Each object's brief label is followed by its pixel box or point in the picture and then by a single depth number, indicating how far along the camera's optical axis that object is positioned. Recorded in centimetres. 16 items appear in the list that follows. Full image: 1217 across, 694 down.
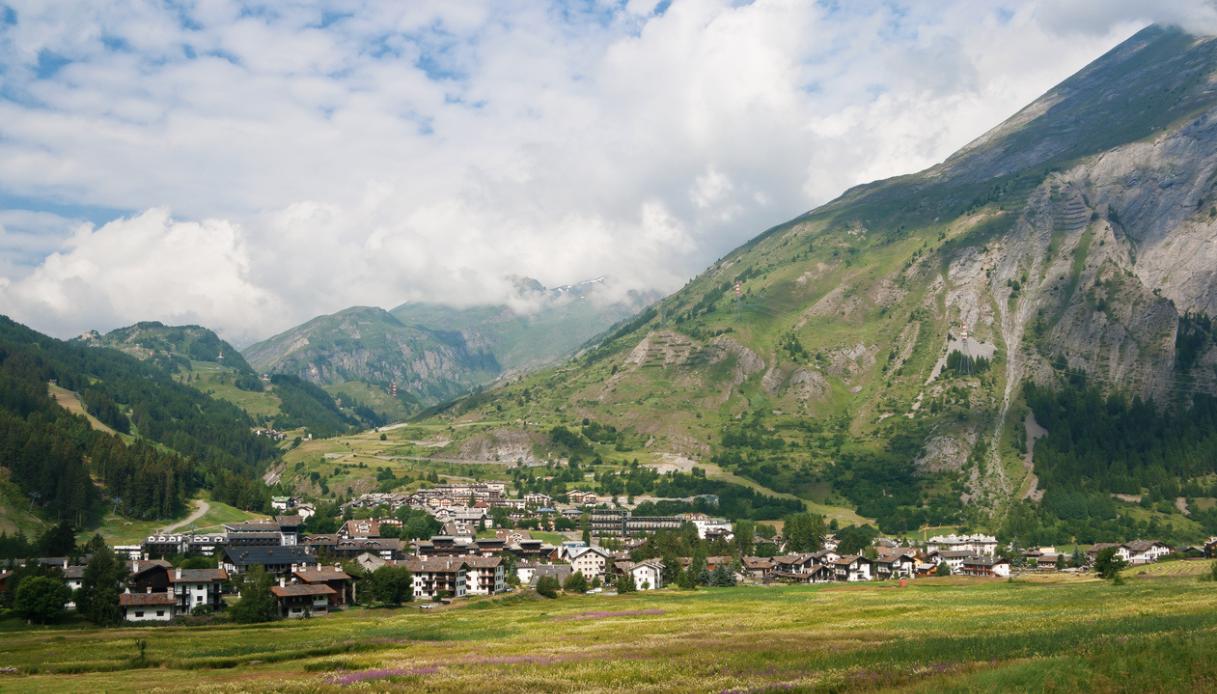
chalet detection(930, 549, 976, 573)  19462
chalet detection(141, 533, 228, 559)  17225
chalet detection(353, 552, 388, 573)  16400
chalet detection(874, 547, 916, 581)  18525
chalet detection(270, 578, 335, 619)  11581
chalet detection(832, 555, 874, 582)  18325
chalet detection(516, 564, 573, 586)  17694
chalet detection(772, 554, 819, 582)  18512
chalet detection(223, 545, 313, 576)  14750
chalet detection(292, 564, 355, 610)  12469
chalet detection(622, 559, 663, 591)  17412
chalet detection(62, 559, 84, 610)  12234
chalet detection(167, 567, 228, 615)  12525
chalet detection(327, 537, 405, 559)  18300
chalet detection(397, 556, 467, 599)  15712
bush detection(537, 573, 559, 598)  14225
